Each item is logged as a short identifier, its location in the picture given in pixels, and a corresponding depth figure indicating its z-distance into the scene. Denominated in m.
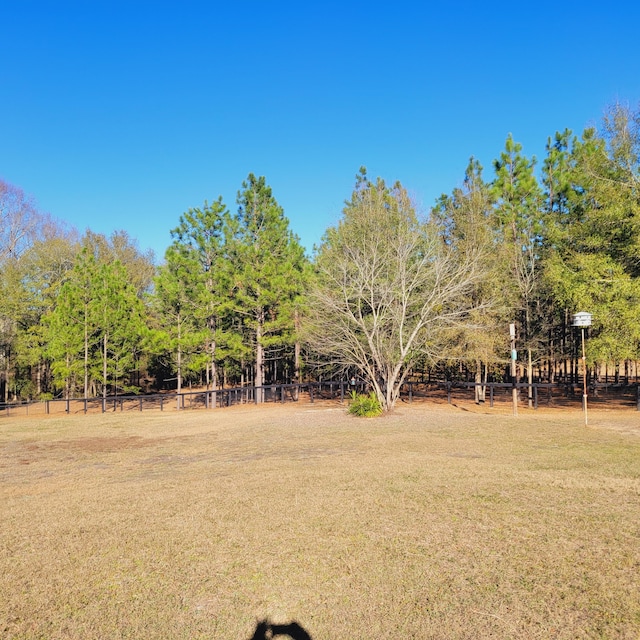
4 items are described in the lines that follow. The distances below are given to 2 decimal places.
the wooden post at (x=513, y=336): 12.24
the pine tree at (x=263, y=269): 19.91
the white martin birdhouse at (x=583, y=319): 11.57
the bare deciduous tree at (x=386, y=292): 14.62
